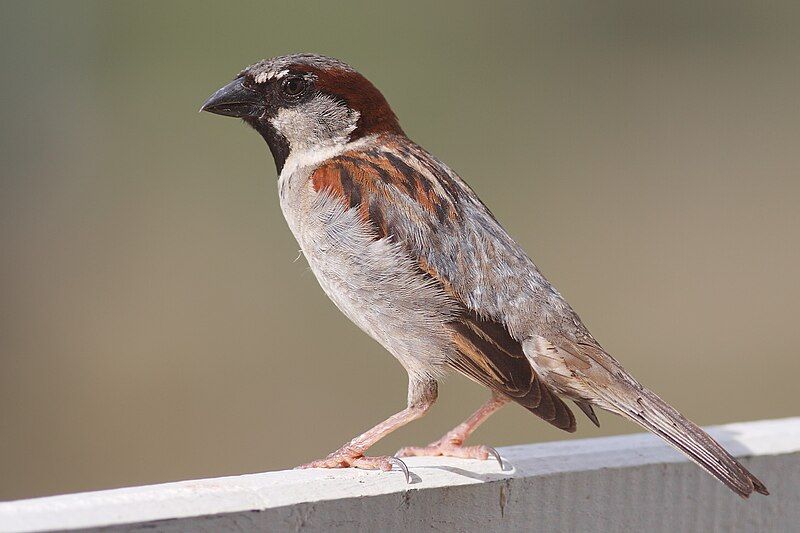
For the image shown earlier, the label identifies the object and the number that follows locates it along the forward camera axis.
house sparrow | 5.61
